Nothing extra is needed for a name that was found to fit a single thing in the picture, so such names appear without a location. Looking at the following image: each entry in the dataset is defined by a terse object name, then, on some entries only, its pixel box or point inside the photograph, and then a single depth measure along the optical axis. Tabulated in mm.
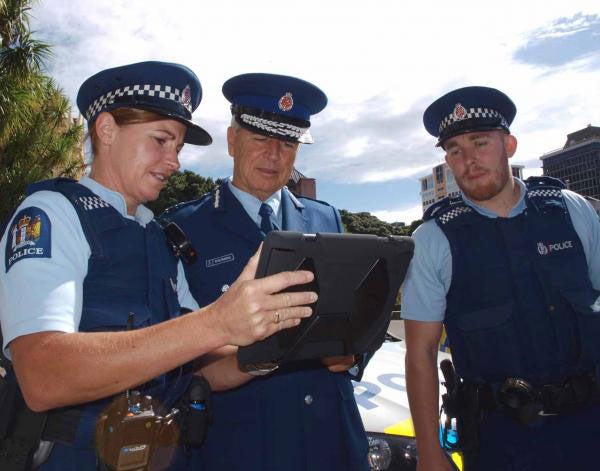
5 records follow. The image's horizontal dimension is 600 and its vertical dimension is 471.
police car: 2803
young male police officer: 2336
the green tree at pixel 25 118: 12438
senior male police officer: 2070
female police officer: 1245
